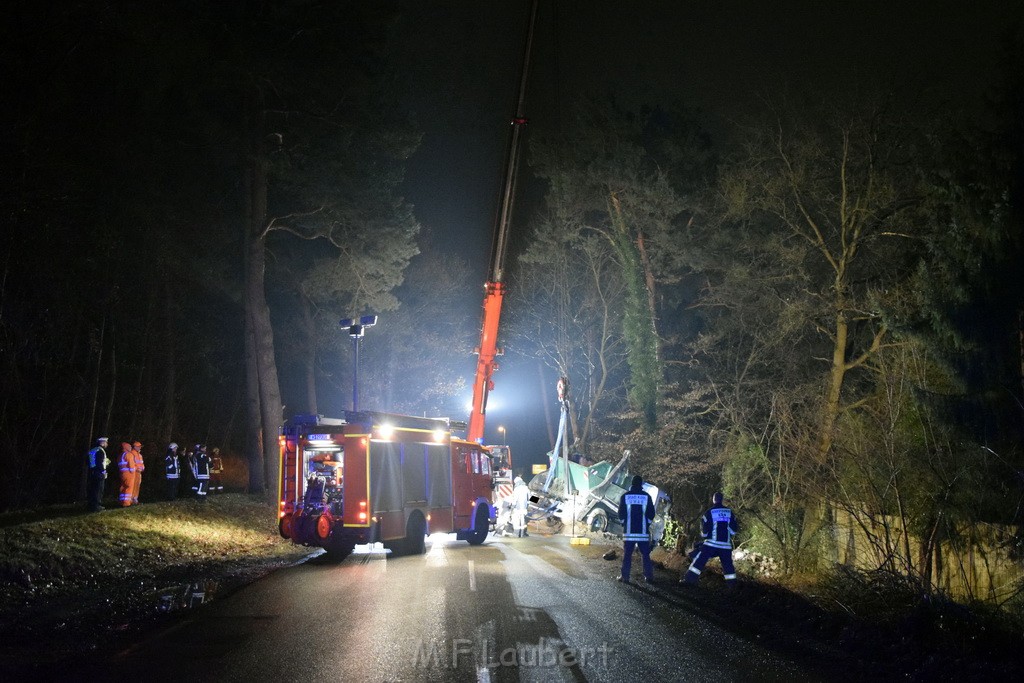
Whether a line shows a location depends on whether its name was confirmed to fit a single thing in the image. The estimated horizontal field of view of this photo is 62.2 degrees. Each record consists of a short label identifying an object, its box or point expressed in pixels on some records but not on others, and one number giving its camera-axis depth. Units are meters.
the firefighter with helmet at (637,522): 12.86
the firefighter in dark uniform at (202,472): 23.12
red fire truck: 15.51
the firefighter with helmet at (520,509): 23.39
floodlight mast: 22.98
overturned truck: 23.10
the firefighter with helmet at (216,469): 26.92
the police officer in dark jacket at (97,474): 17.53
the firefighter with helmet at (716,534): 12.35
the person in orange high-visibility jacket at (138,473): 19.60
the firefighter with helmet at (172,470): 21.34
